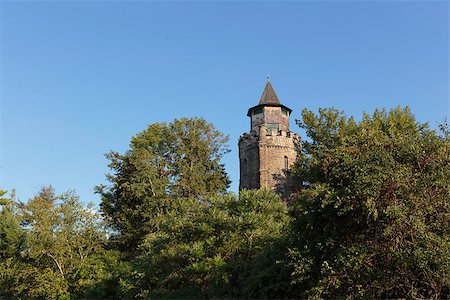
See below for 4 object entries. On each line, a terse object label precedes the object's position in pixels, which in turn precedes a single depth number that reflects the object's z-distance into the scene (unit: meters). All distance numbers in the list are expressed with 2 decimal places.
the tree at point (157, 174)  32.88
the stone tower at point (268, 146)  41.70
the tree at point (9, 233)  37.84
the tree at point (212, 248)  19.09
